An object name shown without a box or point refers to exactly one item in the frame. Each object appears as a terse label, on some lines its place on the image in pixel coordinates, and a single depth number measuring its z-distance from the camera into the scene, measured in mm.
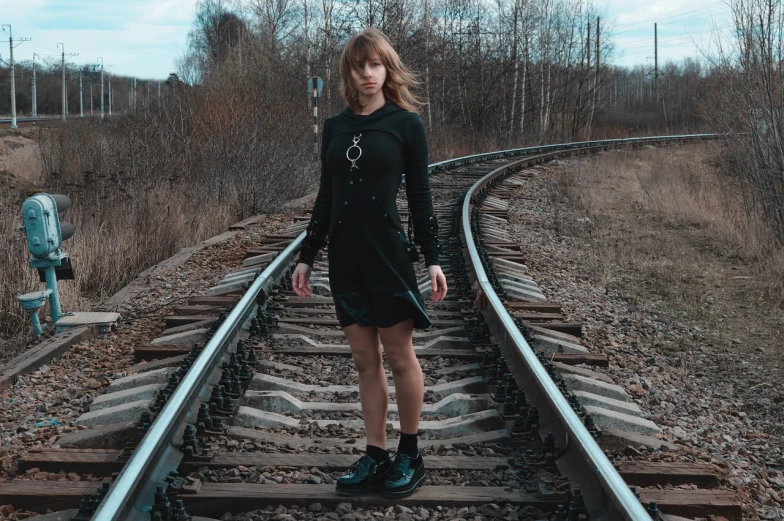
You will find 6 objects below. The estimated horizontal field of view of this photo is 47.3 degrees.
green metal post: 5949
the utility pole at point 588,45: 41219
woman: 3041
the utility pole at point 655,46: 68188
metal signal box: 5730
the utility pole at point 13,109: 48081
